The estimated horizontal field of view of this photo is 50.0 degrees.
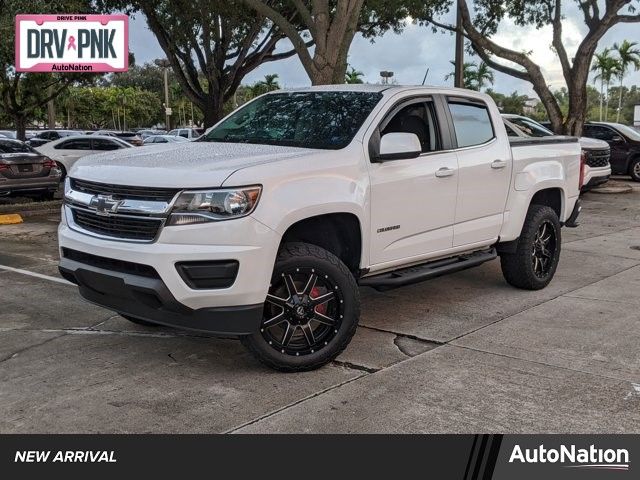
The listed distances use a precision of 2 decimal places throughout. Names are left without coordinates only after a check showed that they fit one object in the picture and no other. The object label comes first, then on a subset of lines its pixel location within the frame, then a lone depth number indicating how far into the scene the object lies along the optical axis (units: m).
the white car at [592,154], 14.83
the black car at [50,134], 34.04
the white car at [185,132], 35.20
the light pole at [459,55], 17.86
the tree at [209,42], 19.64
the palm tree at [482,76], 52.03
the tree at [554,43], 18.20
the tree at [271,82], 59.09
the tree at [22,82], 17.98
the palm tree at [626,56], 44.78
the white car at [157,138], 30.61
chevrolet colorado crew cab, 4.08
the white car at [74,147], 18.44
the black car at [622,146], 18.94
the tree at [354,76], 55.49
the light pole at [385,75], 16.41
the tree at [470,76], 49.11
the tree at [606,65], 47.09
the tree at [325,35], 11.87
